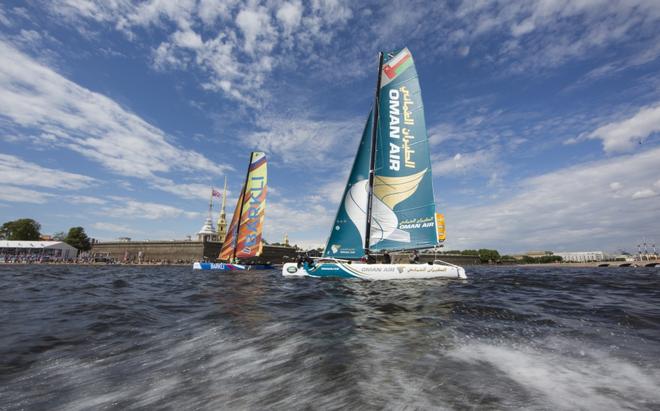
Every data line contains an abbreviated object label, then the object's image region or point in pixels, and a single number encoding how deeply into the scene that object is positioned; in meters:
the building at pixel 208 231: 110.03
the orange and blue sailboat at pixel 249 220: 37.72
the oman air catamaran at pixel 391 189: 17.94
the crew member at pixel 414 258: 17.83
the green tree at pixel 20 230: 89.88
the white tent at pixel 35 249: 75.31
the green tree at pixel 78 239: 93.12
